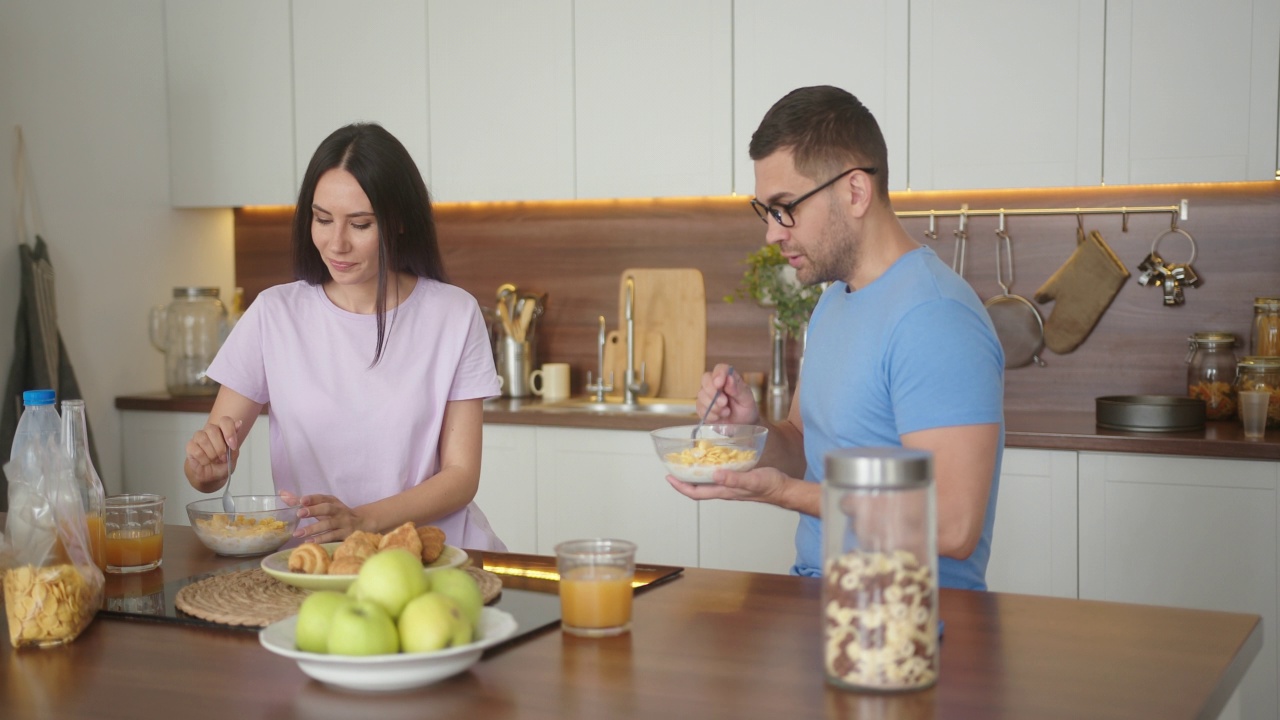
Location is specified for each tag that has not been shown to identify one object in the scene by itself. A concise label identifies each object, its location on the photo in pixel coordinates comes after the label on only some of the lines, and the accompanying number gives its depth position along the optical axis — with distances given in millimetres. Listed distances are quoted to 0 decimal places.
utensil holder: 3908
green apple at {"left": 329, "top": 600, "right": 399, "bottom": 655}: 1187
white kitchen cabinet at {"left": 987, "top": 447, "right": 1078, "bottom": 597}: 2965
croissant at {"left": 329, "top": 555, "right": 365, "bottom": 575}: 1483
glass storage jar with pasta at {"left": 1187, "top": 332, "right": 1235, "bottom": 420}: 3129
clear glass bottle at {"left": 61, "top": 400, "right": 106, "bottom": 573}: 1596
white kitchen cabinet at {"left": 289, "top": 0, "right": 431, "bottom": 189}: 3791
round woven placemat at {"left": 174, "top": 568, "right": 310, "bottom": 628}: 1481
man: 1684
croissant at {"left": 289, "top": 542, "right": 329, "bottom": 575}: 1520
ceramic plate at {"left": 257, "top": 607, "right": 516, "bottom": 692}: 1180
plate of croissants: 1485
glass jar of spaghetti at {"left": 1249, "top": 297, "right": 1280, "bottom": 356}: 3127
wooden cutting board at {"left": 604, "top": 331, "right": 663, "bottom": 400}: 3879
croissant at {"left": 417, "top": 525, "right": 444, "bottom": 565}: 1612
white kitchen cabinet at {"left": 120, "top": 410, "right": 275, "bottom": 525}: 3834
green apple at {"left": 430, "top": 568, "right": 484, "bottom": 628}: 1275
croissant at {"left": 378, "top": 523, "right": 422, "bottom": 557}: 1558
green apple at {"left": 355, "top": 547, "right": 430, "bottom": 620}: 1221
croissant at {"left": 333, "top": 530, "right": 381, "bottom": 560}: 1511
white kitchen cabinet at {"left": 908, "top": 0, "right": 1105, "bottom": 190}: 3115
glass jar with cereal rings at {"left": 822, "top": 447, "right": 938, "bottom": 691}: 1131
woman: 2145
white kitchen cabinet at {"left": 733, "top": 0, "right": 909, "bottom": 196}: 3271
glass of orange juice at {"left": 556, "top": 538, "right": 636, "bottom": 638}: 1386
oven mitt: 3404
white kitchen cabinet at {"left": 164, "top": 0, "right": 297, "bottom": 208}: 3973
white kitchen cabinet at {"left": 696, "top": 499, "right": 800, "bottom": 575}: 3260
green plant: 3559
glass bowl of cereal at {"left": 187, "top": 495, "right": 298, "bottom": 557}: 1824
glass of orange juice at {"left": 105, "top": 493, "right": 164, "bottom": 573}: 1758
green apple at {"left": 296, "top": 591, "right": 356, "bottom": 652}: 1209
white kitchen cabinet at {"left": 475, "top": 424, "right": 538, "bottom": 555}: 3502
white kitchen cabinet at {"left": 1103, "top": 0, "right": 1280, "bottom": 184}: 2971
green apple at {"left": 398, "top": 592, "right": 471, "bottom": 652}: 1198
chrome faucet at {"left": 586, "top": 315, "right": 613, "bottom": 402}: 3875
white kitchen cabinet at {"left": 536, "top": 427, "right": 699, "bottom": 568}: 3354
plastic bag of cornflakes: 1394
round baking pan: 2924
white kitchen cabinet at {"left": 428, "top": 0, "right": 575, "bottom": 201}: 3629
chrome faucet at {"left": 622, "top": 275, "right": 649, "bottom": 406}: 3805
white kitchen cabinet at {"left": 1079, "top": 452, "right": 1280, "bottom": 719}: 2799
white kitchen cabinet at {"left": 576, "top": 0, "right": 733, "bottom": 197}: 3457
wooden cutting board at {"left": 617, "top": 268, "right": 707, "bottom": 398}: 3857
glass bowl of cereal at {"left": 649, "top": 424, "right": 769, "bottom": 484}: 1696
